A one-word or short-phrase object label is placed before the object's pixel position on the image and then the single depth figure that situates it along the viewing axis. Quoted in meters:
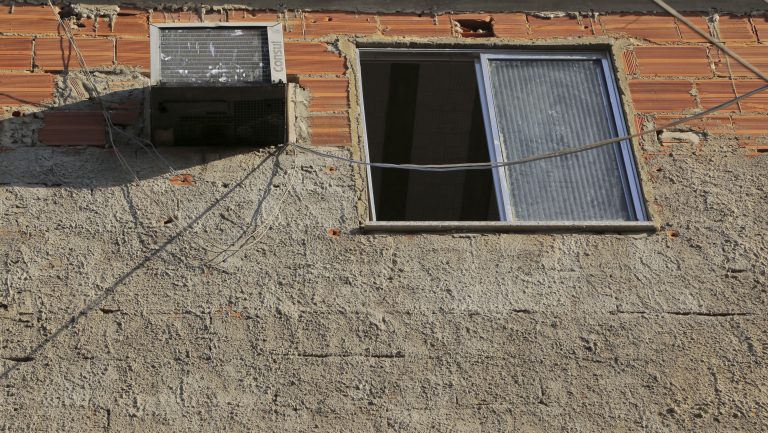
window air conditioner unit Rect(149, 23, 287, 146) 6.70
